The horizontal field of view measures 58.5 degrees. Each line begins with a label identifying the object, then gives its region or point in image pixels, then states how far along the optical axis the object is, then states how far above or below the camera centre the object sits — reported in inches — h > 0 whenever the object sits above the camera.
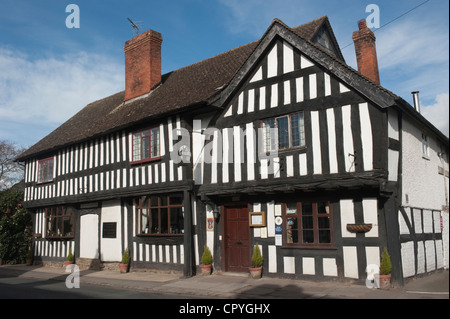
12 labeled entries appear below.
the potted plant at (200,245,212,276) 524.4 -65.4
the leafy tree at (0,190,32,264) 838.5 -25.7
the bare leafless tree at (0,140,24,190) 1509.6 +195.9
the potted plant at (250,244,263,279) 478.0 -63.3
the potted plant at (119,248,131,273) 620.7 -73.5
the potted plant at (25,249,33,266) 823.7 -84.6
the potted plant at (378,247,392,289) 391.5 -62.5
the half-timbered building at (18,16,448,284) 423.5 +54.3
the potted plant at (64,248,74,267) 720.3 -77.4
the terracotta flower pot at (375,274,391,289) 391.2 -69.9
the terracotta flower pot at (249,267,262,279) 477.7 -71.4
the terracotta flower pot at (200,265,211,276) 524.1 -74.2
